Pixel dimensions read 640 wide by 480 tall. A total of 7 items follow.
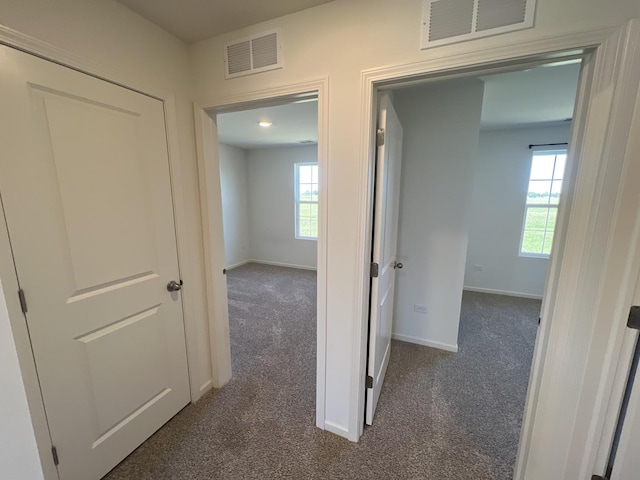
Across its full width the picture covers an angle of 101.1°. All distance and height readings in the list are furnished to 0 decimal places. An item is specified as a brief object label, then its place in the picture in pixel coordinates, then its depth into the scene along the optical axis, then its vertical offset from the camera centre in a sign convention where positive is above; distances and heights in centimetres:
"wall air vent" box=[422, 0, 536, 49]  99 +69
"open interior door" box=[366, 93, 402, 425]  141 -29
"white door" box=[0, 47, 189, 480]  103 -26
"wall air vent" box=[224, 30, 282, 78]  137 +75
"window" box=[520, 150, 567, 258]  360 -7
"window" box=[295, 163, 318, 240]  507 -9
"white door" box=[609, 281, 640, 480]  97 -88
